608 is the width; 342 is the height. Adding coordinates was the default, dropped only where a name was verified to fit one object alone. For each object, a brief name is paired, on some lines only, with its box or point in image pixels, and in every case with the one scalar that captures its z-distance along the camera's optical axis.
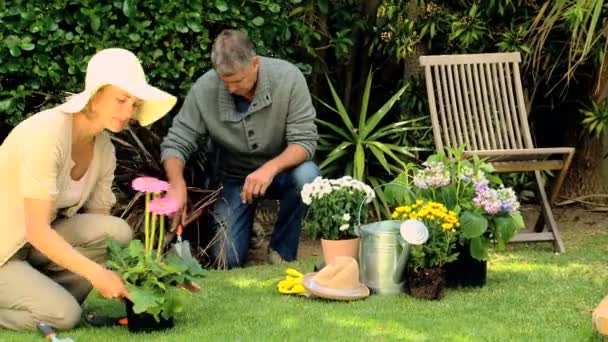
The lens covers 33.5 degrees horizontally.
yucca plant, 6.24
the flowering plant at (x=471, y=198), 4.26
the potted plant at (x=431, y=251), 4.11
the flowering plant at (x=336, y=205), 4.41
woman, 3.46
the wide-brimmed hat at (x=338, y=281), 4.07
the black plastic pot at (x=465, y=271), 4.31
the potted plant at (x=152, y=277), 3.51
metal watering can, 4.19
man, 4.95
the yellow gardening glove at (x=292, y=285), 4.20
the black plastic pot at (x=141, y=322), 3.60
